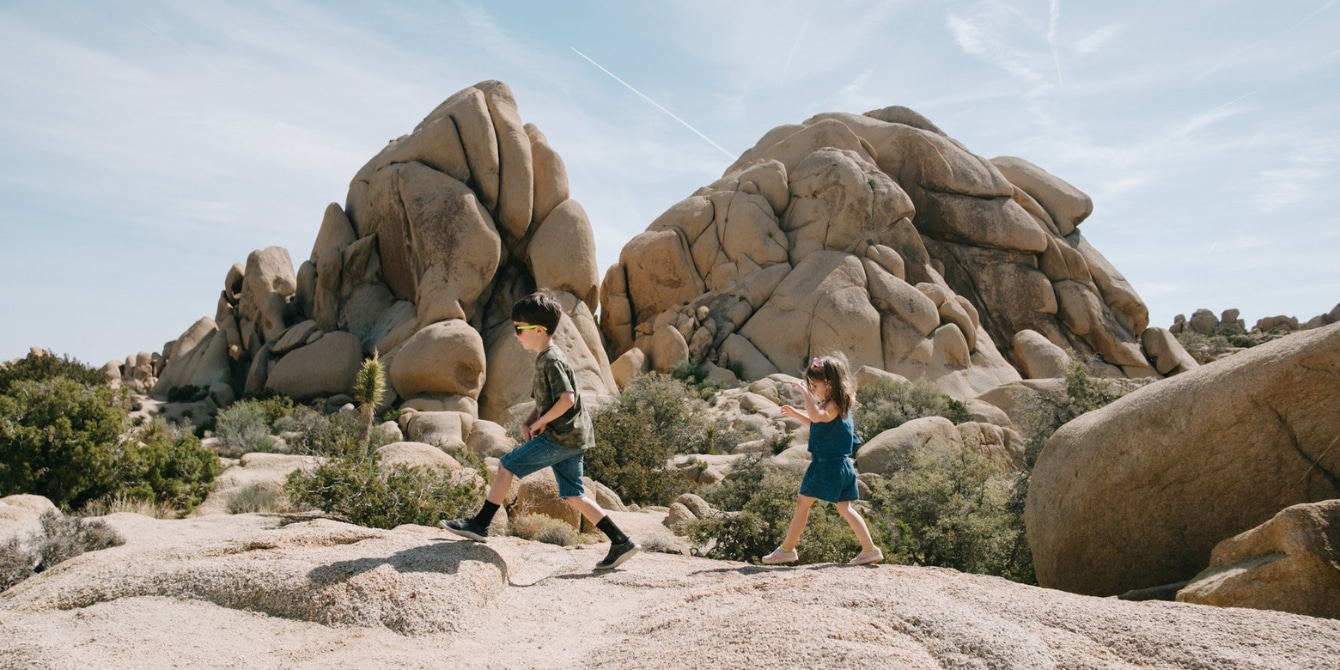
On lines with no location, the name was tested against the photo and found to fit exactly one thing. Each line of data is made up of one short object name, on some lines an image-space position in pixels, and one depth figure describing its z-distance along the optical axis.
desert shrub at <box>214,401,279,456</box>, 21.73
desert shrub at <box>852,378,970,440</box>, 23.53
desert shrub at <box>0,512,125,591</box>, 7.45
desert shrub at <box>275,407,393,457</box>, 19.78
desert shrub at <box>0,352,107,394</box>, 24.59
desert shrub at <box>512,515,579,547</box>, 10.19
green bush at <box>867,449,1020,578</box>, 10.77
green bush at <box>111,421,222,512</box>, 12.80
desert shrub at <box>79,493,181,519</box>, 12.07
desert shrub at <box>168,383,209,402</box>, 28.91
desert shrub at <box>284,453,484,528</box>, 10.14
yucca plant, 15.31
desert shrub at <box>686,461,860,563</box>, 9.84
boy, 6.66
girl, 7.37
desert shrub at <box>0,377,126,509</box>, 12.43
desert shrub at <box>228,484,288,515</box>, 11.98
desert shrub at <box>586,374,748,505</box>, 17.38
